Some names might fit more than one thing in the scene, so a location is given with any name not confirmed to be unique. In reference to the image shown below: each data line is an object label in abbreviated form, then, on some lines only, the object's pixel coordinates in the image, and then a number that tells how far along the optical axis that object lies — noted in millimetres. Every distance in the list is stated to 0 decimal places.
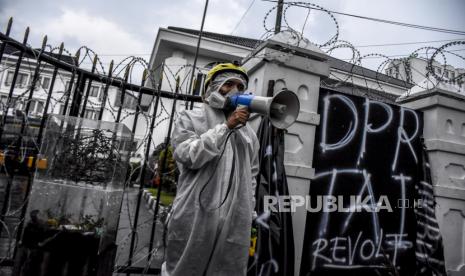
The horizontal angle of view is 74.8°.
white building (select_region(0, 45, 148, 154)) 25644
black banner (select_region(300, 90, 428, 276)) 3328
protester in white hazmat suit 2012
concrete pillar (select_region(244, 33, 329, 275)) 3154
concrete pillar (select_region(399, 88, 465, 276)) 3750
